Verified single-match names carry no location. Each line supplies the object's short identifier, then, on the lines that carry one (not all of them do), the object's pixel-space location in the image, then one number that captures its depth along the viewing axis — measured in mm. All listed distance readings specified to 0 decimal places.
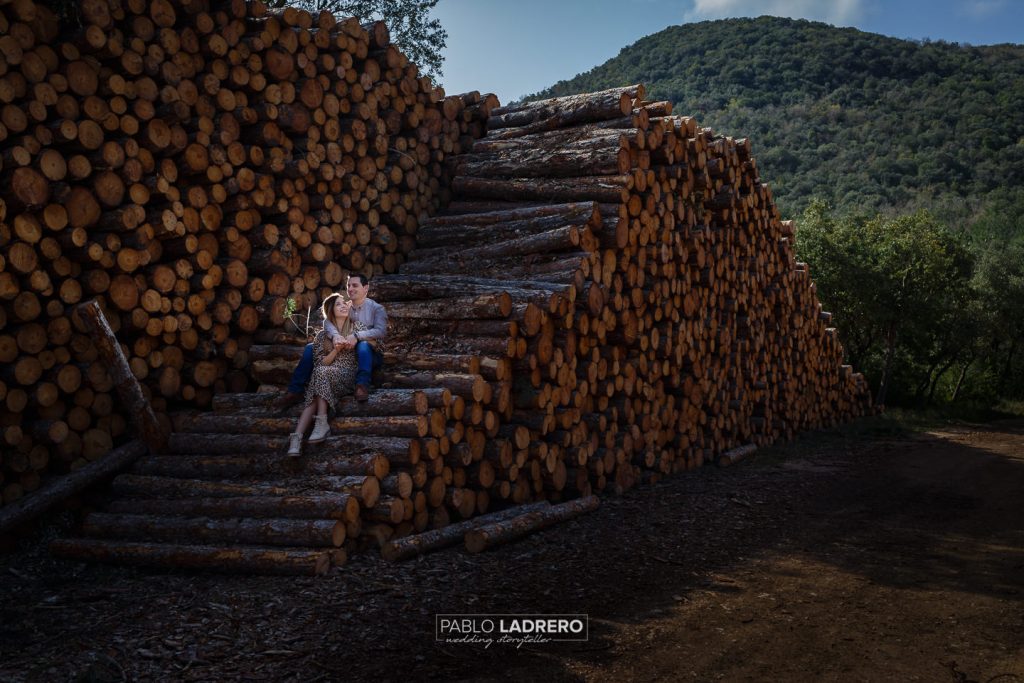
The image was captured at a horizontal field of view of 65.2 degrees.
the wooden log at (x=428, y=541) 5488
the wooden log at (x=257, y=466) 5806
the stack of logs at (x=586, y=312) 6855
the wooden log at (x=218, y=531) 5332
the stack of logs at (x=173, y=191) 5949
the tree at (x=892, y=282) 18500
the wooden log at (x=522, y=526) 5855
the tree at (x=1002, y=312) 21969
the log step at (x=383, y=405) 6199
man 6594
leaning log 6117
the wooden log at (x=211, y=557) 5129
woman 6223
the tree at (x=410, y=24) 18047
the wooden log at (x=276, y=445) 5930
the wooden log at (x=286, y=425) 6059
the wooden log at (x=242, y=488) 5633
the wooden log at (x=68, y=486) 5738
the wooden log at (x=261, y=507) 5465
